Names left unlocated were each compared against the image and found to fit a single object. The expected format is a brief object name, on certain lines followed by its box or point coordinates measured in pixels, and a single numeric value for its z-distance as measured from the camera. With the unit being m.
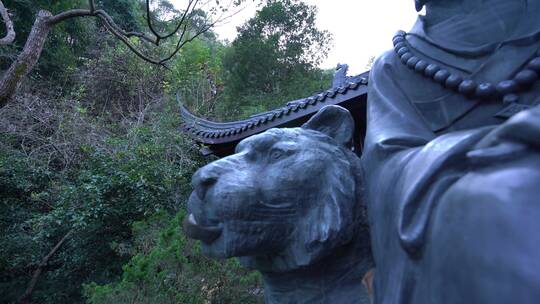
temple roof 4.52
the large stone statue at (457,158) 0.66
